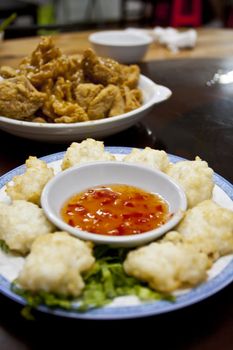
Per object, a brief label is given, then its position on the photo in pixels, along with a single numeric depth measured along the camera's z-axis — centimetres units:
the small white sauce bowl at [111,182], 26
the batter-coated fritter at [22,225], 27
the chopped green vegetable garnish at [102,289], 23
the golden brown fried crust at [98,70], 47
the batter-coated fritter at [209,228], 27
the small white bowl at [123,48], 68
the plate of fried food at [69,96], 43
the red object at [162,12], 169
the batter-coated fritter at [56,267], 23
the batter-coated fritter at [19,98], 43
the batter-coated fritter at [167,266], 24
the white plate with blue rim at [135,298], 23
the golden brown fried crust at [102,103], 45
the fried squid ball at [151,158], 35
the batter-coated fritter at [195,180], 32
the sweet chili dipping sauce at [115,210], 29
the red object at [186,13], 115
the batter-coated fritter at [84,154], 35
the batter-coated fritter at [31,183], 31
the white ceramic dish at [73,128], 42
